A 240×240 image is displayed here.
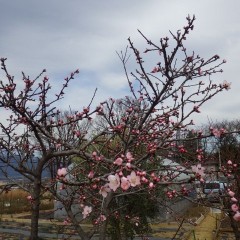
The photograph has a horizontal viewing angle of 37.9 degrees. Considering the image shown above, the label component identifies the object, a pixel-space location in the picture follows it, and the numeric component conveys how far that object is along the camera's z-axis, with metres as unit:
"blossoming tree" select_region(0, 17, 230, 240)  3.23
